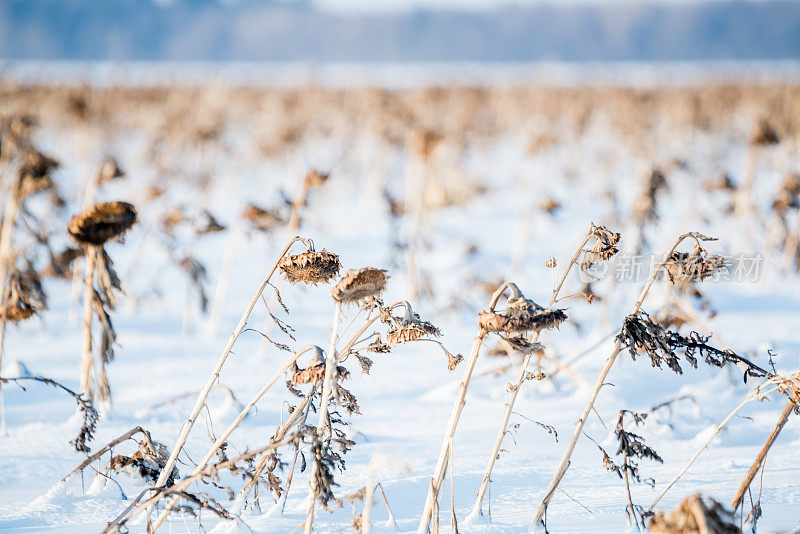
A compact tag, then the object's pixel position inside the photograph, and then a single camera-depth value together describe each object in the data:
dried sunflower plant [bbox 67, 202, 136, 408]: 13.05
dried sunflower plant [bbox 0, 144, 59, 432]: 13.41
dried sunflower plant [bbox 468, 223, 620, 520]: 12.58
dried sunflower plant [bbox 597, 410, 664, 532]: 12.80
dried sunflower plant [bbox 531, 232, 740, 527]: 12.74
